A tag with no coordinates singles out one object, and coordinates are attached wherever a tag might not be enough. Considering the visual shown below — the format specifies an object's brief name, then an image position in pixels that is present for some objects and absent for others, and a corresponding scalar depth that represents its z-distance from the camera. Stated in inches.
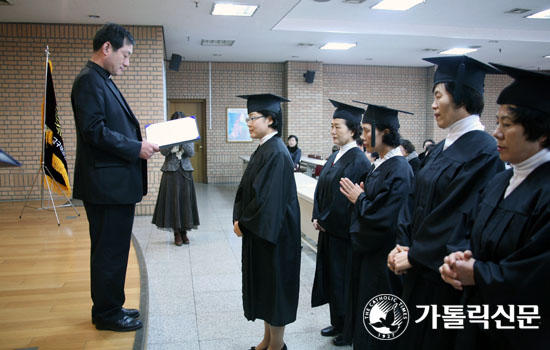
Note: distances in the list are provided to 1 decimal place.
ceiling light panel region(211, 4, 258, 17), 287.1
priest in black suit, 102.4
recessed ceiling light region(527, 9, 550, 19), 320.8
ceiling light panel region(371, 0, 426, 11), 293.1
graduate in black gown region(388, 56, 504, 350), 73.4
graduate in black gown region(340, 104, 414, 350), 99.0
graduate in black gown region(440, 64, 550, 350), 56.6
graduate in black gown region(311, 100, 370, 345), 125.3
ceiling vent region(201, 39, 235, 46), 400.8
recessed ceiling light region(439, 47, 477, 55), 442.9
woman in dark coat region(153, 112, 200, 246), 229.6
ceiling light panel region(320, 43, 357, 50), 421.7
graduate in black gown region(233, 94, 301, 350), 104.7
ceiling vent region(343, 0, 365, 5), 293.3
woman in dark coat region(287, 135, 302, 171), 379.6
